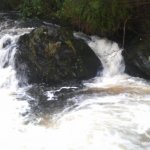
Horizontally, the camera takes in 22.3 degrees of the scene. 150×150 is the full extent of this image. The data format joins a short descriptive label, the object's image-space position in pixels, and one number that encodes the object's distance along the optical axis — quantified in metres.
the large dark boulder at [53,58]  8.51
